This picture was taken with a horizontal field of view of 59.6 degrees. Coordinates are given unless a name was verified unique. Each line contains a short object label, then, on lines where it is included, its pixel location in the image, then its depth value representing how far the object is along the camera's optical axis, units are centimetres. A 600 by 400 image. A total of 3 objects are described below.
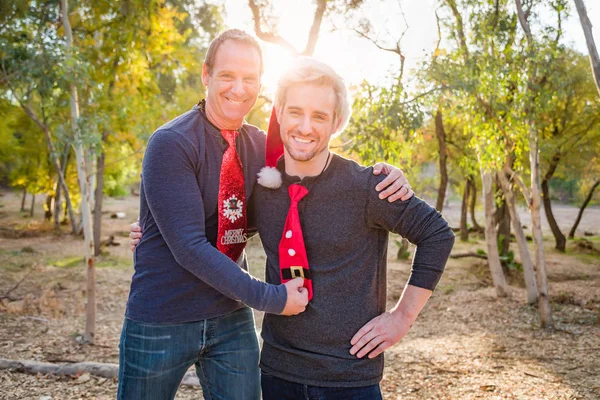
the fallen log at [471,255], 1610
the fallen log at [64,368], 527
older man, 196
